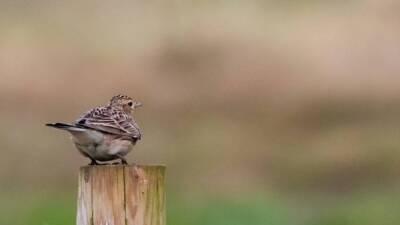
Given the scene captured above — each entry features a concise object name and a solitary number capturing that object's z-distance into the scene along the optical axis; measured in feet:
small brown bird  59.00
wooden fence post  49.67
